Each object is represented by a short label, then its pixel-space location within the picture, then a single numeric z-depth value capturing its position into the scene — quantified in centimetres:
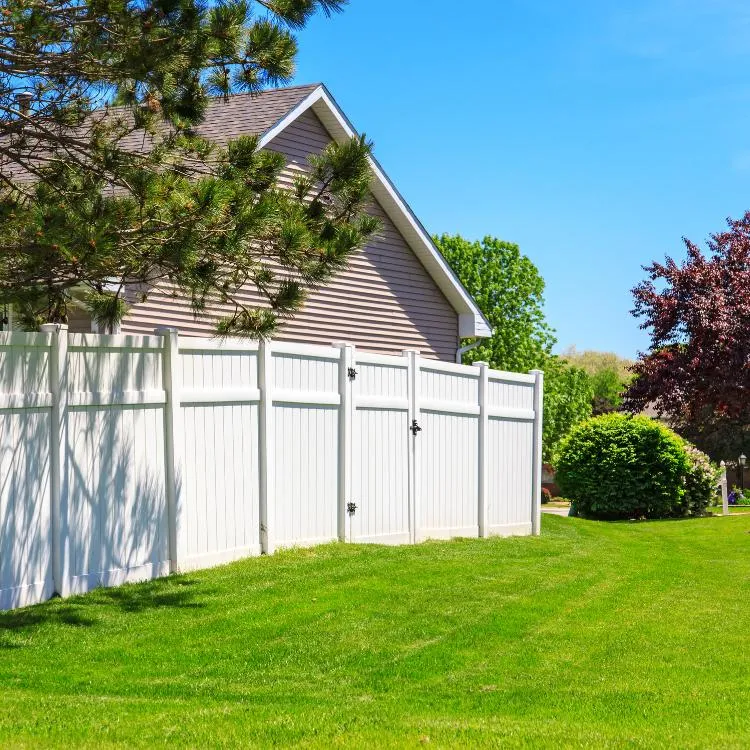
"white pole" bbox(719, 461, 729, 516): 2606
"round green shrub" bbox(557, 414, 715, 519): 2358
